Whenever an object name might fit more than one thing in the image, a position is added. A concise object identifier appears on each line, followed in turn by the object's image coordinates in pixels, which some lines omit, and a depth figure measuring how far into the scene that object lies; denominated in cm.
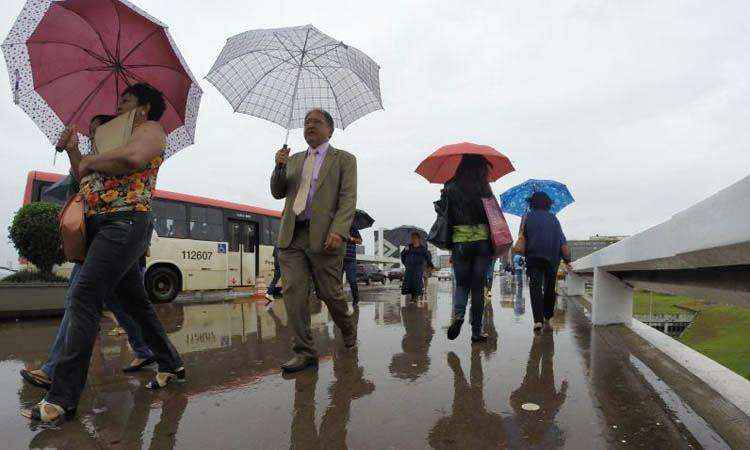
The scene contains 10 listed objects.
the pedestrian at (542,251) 563
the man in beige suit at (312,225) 361
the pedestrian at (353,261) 908
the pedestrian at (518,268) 1396
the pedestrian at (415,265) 998
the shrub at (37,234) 803
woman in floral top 250
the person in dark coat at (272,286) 960
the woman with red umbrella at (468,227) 468
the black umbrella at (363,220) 966
